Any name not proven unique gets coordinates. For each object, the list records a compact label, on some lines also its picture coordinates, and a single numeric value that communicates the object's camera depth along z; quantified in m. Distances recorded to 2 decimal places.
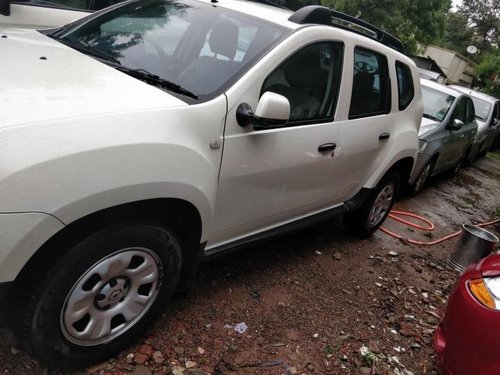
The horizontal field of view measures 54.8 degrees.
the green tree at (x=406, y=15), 17.95
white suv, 1.89
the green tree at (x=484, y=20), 56.09
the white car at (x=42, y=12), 4.15
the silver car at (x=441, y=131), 6.50
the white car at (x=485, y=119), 10.36
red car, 2.33
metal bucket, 4.82
